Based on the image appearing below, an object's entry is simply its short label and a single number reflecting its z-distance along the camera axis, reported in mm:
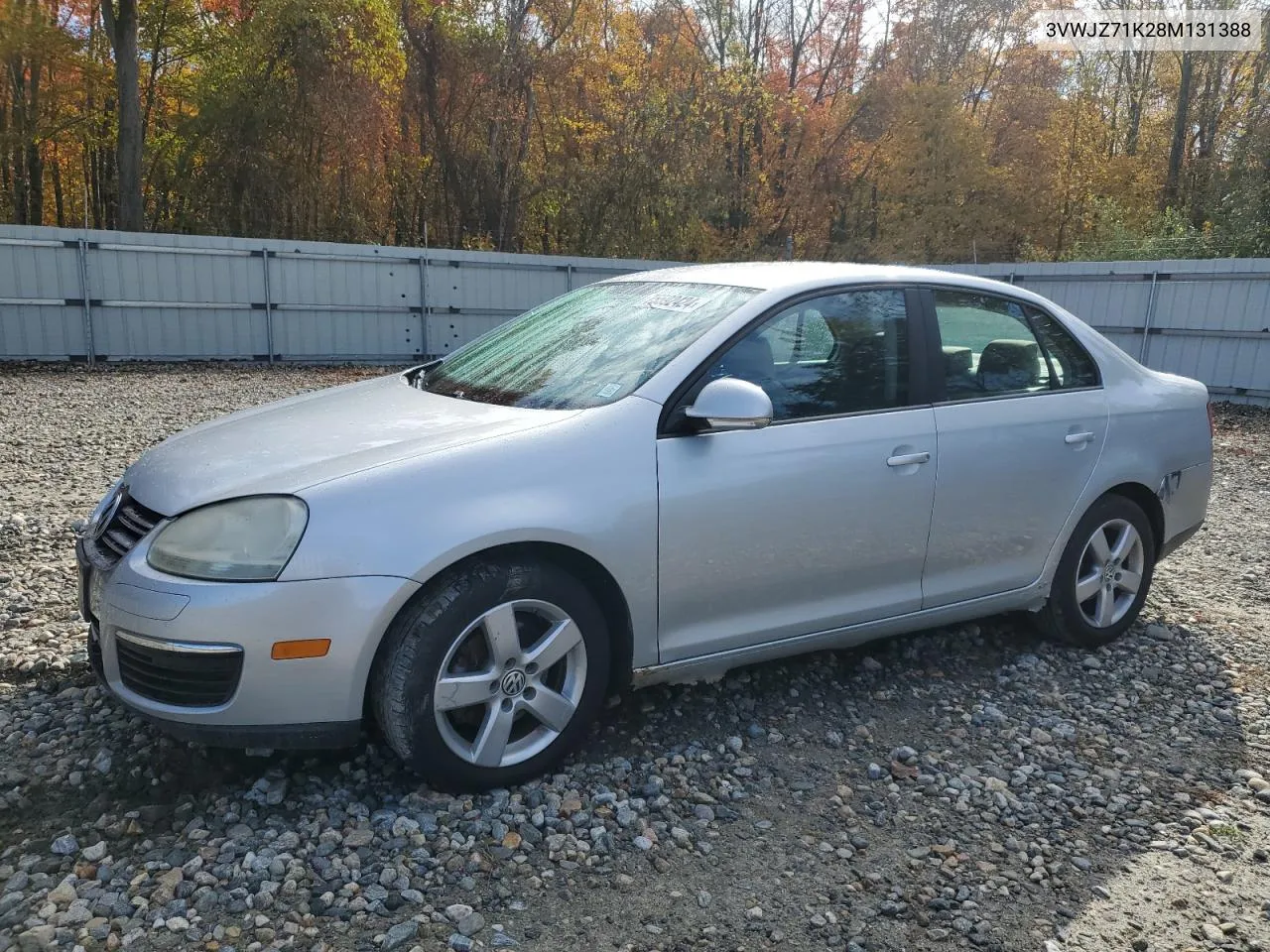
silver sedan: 2600
